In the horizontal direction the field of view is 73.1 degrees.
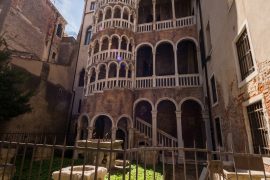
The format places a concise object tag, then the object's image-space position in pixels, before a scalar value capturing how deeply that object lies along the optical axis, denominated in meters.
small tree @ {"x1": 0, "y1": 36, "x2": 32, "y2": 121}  11.51
